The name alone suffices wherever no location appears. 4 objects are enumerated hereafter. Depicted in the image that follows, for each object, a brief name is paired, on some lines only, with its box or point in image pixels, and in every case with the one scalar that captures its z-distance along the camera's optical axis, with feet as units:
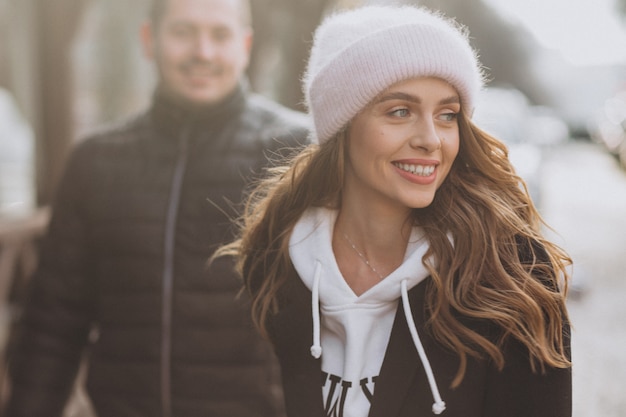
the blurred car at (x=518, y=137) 27.78
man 8.72
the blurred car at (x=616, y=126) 56.13
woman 5.41
